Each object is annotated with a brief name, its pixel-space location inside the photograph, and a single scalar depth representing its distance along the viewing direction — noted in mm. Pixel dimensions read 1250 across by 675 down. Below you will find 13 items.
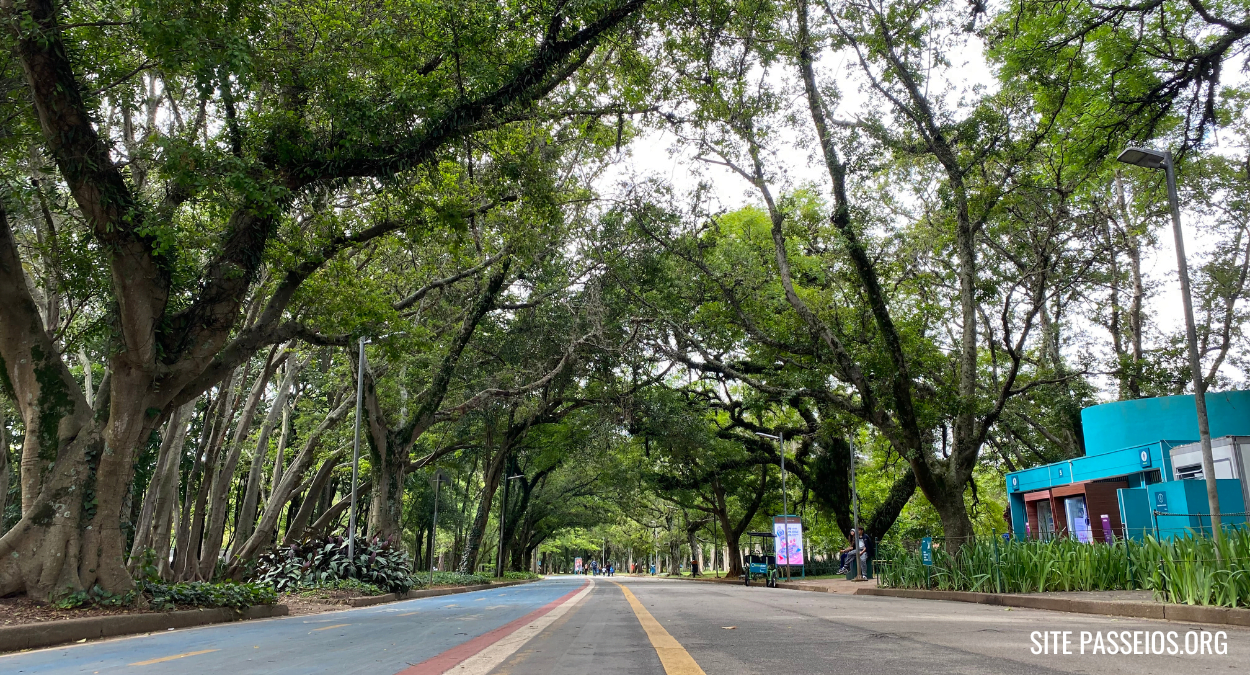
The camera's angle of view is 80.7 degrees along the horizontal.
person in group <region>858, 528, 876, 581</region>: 25422
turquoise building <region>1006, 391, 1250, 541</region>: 16625
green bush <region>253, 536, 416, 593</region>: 15938
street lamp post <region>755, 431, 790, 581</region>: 26875
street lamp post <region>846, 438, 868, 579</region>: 23266
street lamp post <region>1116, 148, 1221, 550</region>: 9648
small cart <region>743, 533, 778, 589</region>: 27264
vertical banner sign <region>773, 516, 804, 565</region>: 26766
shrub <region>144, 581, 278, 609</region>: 9484
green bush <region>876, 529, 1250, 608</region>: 7715
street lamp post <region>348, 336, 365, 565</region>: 16503
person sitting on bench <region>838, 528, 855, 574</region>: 25703
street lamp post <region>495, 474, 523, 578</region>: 34588
